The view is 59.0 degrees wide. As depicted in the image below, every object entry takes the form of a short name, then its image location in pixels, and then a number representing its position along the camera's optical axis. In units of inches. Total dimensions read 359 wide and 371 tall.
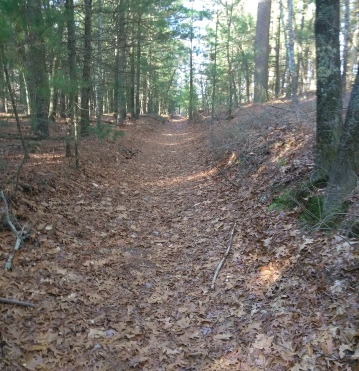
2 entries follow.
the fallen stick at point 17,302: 156.6
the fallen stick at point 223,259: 209.2
